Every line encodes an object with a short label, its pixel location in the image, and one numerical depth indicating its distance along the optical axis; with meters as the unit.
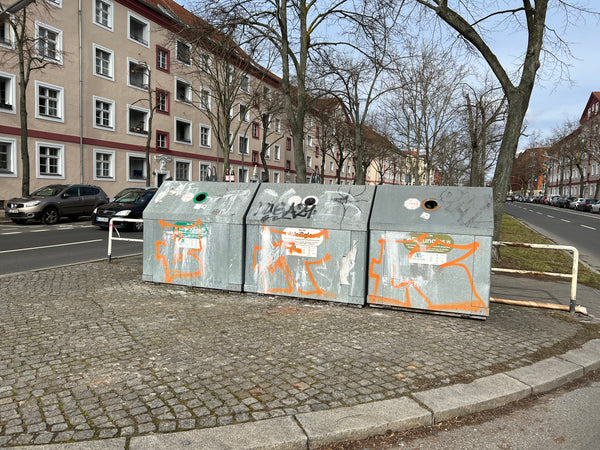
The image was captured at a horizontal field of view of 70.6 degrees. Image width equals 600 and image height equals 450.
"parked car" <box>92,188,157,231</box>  15.01
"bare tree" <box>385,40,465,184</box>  24.27
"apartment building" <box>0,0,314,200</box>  22.64
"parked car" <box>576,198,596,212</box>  45.25
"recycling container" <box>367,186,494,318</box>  4.91
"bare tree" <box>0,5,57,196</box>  18.81
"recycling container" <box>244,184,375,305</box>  5.34
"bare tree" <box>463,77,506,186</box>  22.00
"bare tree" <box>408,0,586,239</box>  8.52
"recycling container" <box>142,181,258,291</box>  5.88
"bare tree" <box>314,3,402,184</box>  11.95
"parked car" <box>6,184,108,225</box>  16.67
